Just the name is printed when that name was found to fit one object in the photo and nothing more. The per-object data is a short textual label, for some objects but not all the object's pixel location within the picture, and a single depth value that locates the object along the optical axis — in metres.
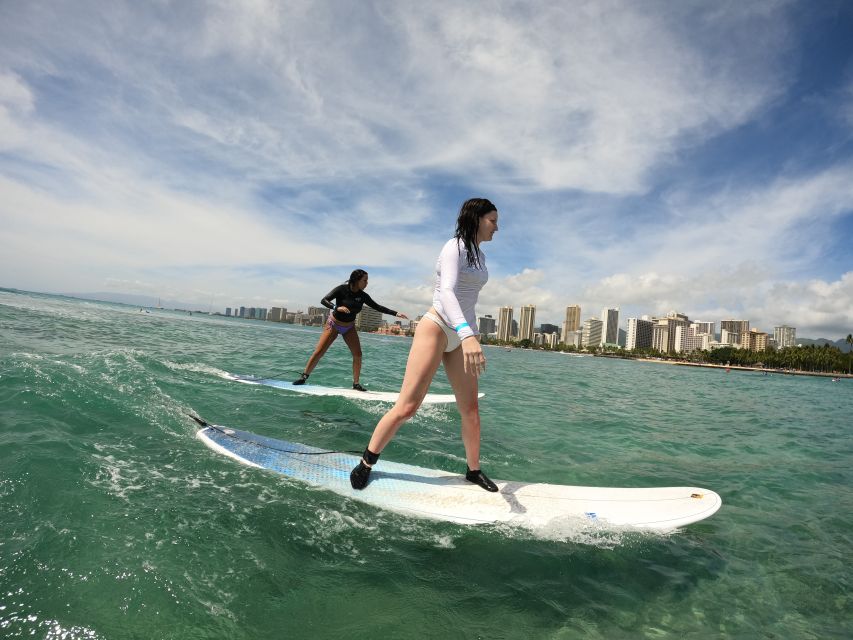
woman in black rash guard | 8.63
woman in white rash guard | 3.65
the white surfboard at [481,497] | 3.60
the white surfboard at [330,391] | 8.41
